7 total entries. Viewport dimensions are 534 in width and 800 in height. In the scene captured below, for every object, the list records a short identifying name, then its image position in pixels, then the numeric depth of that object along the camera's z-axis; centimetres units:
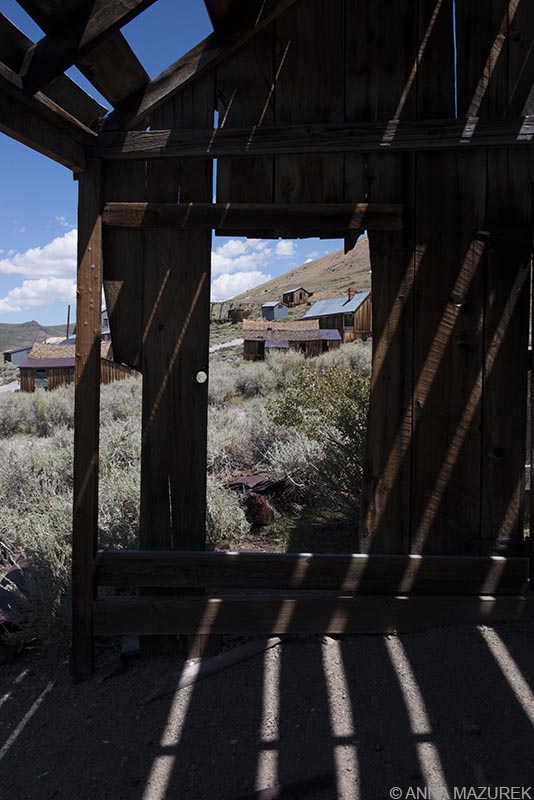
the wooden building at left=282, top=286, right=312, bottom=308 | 6838
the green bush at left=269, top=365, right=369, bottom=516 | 505
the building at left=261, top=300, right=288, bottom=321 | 5872
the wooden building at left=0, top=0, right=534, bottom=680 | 287
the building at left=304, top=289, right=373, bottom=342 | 3905
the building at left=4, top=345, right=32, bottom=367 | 4775
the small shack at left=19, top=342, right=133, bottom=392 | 2380
